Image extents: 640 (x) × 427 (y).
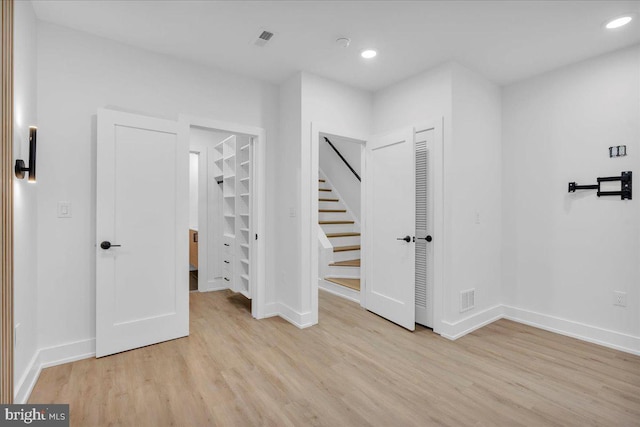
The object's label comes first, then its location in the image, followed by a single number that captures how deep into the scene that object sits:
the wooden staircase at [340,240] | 4.66
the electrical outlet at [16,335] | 1.83
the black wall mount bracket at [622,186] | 2.71
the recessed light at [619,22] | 2.33
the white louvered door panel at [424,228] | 3.22
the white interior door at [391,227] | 3.17
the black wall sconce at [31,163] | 1.82
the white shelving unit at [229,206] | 4.29
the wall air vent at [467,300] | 3.10
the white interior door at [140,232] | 2.55
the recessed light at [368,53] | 2.86
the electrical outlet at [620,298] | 2.76
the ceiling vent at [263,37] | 2.59
